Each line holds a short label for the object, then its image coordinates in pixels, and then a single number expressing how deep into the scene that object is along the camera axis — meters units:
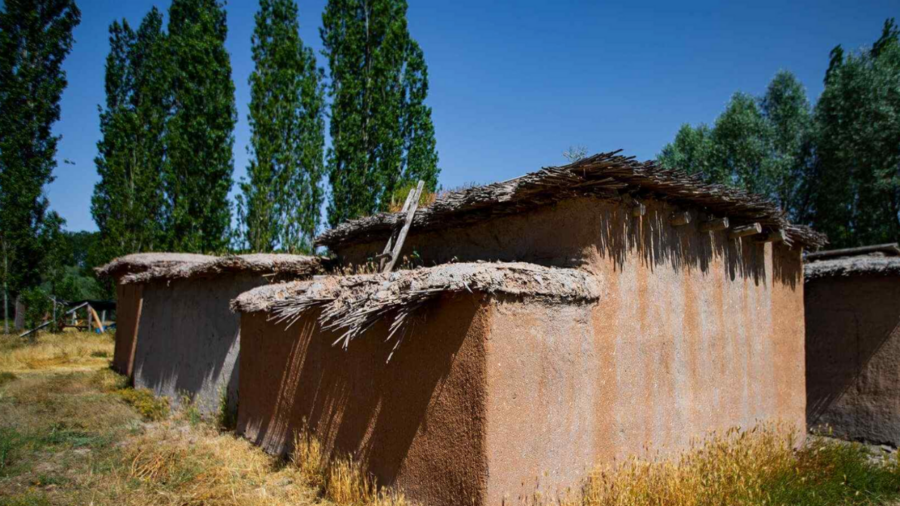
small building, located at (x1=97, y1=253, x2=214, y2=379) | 12.60
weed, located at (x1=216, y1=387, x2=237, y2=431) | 8.27
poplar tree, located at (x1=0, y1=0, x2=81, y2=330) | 20.39
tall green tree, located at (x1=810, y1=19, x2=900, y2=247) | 15.58
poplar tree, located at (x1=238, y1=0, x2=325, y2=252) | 16.62
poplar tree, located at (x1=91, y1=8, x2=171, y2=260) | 20.12
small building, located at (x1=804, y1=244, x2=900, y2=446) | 8.13
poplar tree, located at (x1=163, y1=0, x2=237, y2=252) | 17.30
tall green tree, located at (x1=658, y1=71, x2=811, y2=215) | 18.69
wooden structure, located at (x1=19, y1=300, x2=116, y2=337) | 22.50
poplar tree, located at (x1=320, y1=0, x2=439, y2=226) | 15.79
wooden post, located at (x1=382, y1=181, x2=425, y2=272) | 6.83
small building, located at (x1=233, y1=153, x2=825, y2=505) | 4.23
